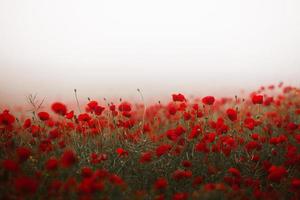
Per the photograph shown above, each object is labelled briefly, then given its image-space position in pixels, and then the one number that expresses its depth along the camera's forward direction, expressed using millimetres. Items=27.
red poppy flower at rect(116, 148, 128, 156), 4449
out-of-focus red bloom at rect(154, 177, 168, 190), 3803
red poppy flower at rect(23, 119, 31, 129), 4804
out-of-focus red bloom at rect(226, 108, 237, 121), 5257
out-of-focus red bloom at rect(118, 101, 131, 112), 5320
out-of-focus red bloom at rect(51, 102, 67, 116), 4535
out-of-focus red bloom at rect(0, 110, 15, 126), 4219
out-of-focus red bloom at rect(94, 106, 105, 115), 4984
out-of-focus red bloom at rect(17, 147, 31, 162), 3662
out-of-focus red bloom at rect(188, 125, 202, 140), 4900
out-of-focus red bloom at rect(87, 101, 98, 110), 4934
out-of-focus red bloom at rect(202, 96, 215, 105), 5528
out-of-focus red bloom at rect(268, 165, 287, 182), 4004
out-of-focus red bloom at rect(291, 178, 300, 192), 3861
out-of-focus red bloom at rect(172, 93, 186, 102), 5449
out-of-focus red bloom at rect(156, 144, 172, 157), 4484
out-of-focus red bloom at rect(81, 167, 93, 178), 3545
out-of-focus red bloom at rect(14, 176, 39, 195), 2969
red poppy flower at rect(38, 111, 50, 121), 4668
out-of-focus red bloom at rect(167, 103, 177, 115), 5372
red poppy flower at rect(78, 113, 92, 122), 5013
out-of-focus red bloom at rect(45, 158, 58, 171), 3465
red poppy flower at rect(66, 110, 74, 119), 5199
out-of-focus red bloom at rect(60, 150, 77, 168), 3424
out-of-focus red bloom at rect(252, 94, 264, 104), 5621
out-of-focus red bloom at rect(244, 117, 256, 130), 5223
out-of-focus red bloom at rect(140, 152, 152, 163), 4301
